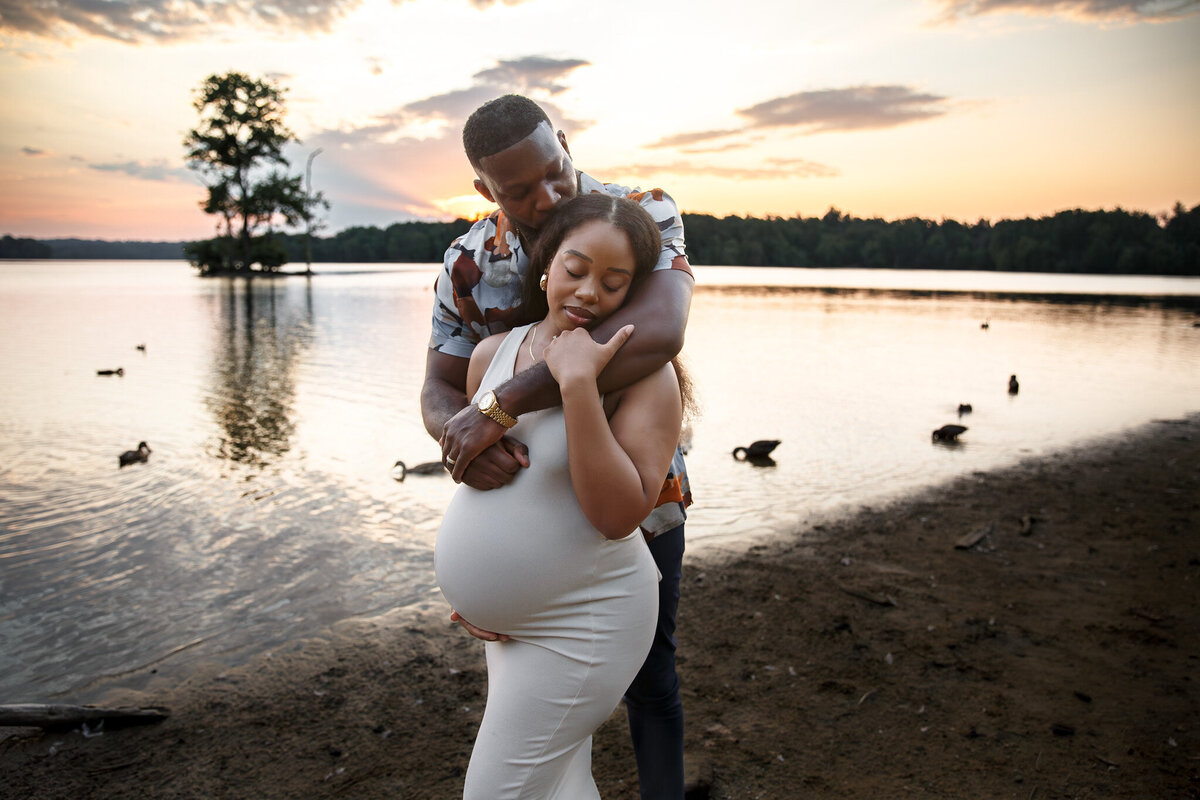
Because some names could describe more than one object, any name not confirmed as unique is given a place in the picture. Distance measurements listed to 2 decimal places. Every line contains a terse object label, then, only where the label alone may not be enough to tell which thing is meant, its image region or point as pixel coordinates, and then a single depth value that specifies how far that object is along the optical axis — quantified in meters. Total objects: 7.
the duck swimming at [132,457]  8.58
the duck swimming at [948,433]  10.51
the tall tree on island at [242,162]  55.88
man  1.79
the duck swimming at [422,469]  8.39
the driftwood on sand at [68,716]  3.43
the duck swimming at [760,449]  9.32
